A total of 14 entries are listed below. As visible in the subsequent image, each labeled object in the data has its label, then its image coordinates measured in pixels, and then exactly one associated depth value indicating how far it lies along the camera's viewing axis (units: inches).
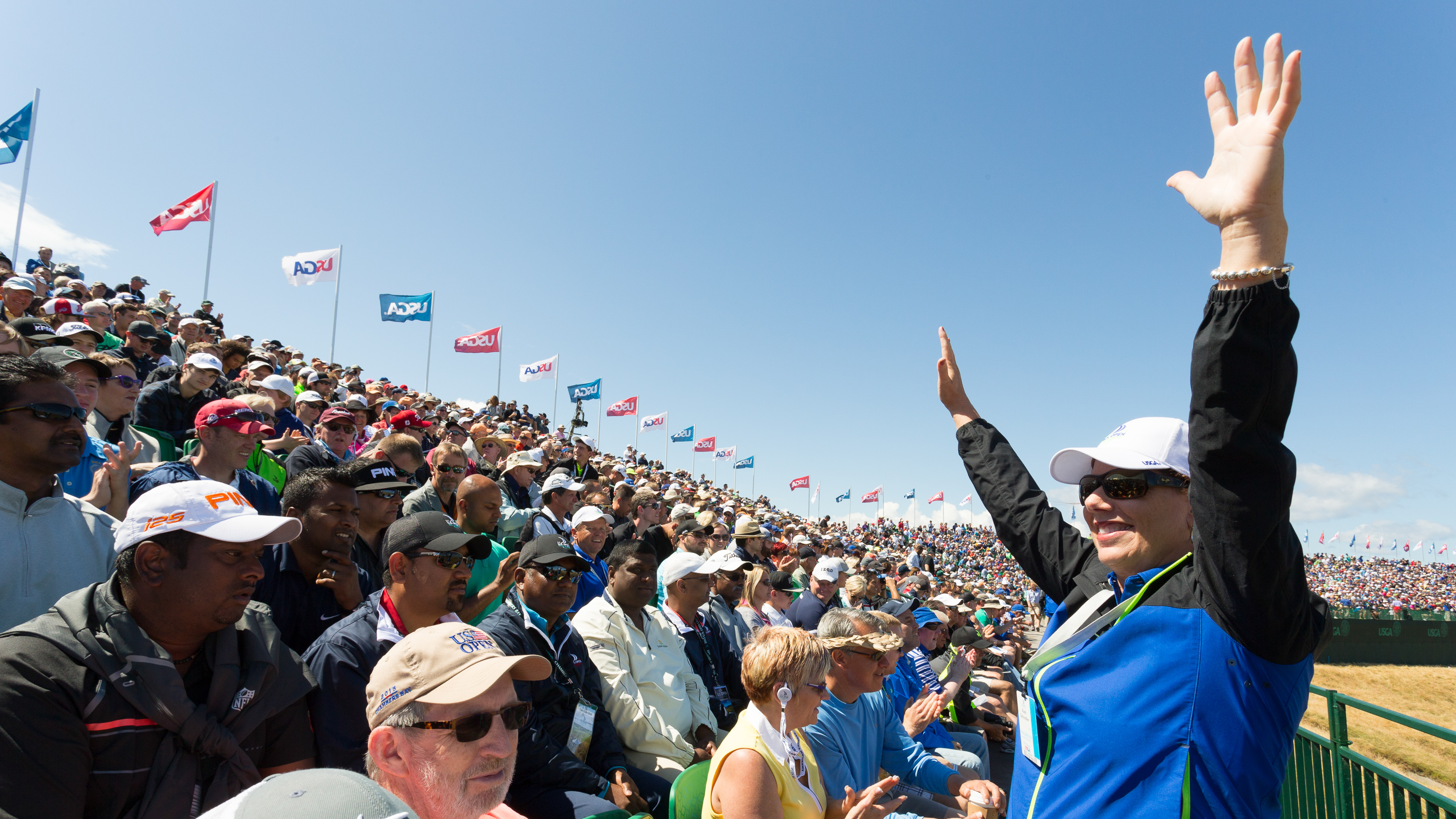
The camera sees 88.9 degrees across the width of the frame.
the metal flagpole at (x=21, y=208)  790.5
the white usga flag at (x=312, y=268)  890.7
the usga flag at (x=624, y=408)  1418.6
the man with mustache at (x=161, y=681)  80.5
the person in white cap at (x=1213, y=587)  61.6
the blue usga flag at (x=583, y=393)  1242.6
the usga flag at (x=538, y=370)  1227.2
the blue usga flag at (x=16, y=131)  766.5
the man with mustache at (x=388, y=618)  111.3
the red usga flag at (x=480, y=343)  1091.3
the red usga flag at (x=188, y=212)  772.6
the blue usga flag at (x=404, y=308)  972.6
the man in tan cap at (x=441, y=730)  78.7
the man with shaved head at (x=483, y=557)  168.1
